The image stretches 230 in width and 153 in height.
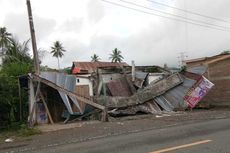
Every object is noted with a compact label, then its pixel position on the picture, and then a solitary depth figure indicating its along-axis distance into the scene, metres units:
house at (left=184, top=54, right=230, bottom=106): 23.92
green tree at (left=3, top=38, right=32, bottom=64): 29.30
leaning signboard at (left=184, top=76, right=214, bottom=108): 21.94
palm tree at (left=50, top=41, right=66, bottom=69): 74.00
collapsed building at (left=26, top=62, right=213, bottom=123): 17.02
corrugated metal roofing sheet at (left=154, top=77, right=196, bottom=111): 20.95
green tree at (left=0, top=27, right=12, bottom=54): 38.72
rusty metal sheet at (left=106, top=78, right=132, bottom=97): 20.70
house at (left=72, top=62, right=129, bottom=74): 40.47
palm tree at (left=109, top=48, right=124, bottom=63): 82.95
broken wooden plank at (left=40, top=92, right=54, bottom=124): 17.41
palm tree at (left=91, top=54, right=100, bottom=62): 82.50
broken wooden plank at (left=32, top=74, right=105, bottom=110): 16.25
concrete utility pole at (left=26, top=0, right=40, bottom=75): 18.02
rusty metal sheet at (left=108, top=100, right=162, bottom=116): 18.55
